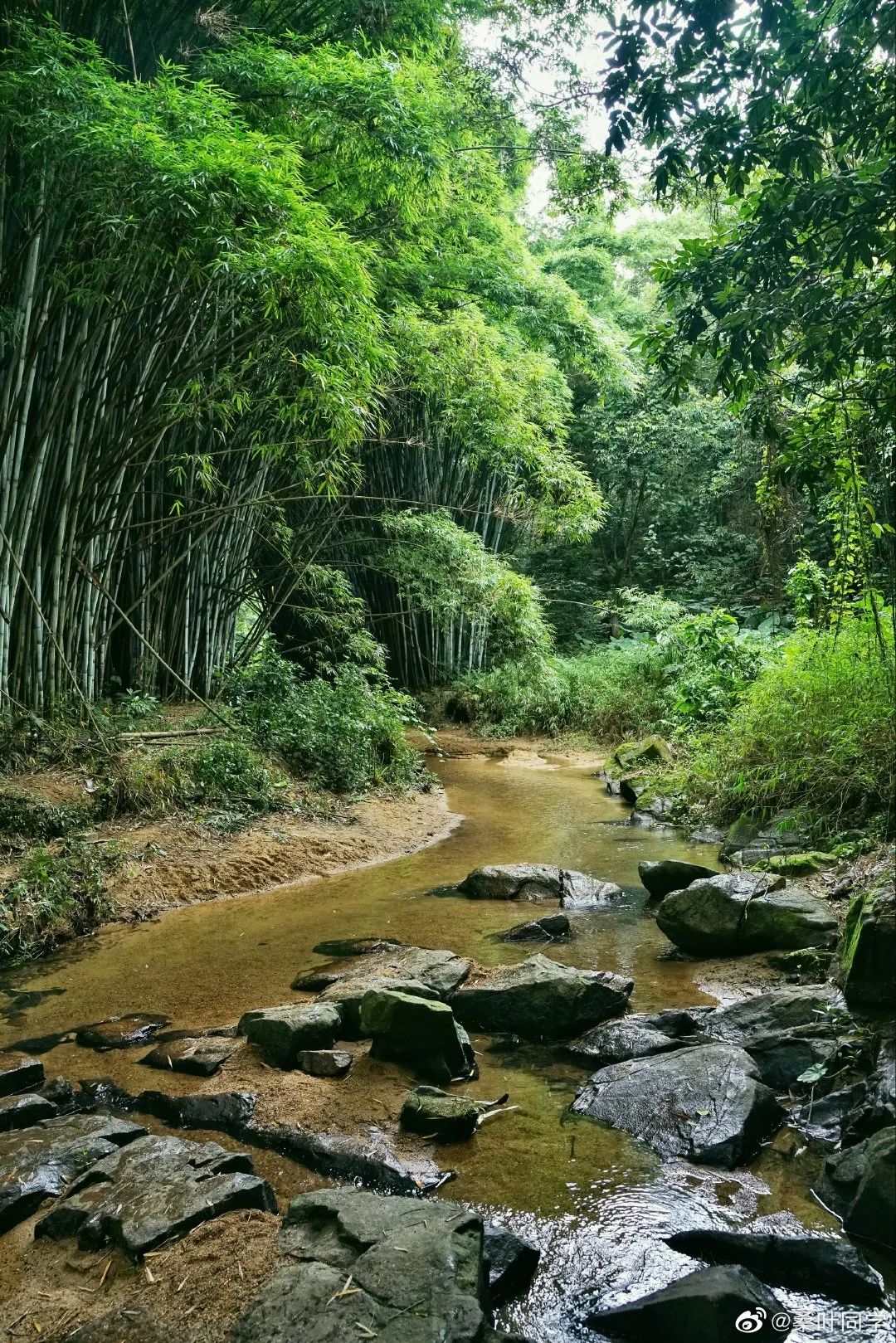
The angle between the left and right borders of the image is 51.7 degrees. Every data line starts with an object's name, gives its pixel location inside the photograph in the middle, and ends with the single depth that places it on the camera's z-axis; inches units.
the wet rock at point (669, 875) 183.9
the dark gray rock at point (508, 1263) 75.3
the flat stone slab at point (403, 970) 141.3
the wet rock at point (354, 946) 162.4
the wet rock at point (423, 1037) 115.8
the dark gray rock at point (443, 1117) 100.1
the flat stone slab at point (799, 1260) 74.0
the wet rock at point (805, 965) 138.2
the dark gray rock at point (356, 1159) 92.1
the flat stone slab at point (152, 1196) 80.6
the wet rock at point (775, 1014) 116.7
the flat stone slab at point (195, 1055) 117.4
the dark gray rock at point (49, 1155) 87.0
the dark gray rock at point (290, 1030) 118.4
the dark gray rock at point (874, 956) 102.7
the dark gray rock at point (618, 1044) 117.2
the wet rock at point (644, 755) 332.8
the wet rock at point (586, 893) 192.2
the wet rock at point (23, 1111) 101.1
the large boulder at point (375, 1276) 67.3
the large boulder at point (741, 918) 150.8
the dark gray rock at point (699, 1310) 68.4
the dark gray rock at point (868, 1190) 78.7
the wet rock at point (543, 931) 168.4
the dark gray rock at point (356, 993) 126.7
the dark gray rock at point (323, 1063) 116.4
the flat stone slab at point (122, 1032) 126.4
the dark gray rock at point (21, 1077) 110.2
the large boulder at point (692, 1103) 95.0
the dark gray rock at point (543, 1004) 128.2
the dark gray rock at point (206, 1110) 104.8
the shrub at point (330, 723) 271.3
